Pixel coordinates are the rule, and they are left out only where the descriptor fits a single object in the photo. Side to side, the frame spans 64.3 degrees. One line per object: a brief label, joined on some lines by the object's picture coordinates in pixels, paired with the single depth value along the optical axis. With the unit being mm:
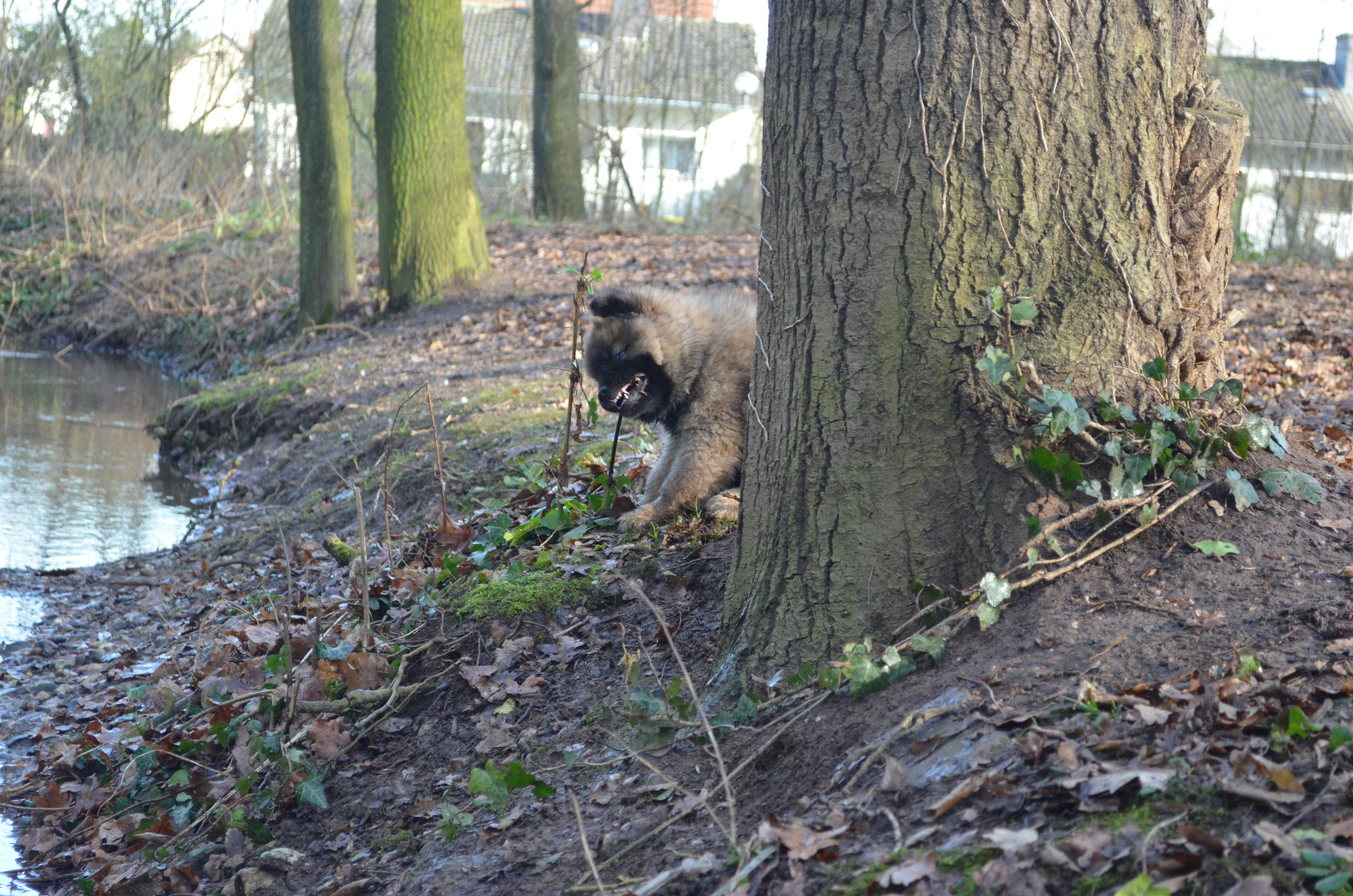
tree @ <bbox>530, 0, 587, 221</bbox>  21969
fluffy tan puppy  5555
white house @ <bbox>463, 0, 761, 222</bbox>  27094
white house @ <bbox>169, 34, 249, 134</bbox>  24953
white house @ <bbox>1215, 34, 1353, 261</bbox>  20984
